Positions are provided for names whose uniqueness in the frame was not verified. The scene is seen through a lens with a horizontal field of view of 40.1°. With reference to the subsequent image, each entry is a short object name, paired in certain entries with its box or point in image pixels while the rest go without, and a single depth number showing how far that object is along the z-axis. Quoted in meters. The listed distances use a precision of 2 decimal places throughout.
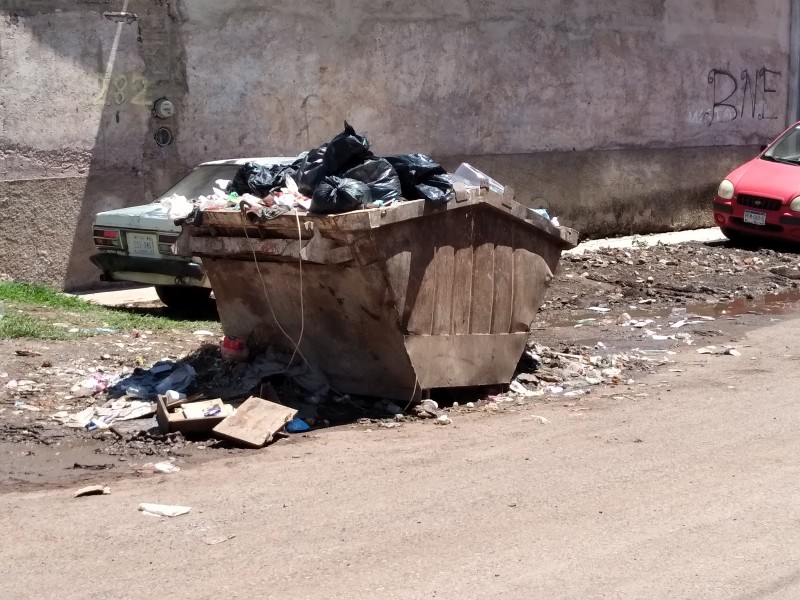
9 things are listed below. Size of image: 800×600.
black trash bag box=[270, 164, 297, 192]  6.97
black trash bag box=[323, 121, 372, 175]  6.63
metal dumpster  6.37
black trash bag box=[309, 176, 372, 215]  6.20
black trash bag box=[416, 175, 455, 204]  6.52
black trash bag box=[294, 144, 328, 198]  6.69
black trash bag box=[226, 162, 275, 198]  6.94
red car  13.70
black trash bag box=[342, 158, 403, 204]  6.42
